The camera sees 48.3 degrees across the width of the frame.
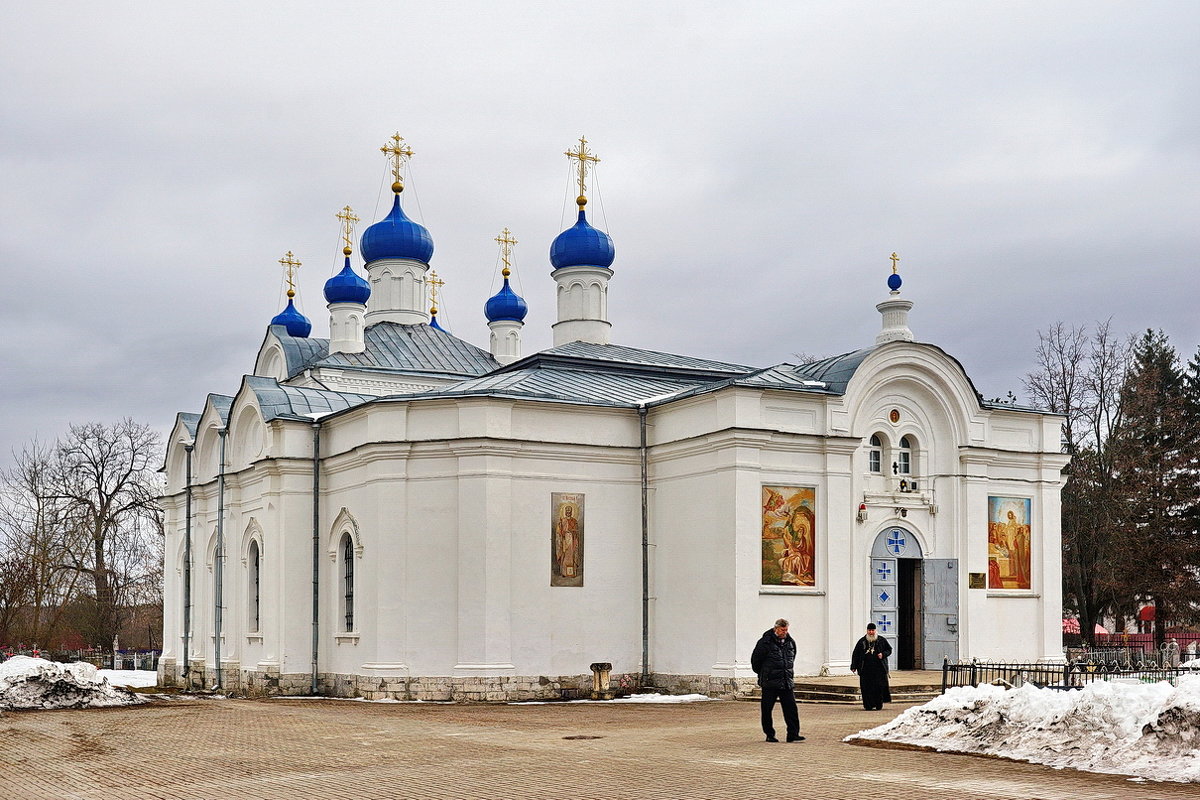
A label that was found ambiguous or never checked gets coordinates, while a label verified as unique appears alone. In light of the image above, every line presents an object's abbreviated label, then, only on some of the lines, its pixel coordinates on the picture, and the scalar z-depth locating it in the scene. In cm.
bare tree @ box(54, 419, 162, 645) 4294
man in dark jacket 1326
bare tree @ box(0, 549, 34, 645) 3775
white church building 2098
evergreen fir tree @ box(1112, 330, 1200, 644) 3447
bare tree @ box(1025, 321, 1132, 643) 3422
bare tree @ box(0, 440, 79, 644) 4000
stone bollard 2141
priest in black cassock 1677
